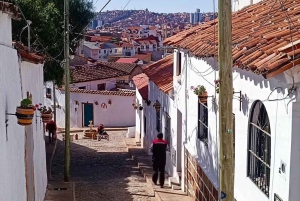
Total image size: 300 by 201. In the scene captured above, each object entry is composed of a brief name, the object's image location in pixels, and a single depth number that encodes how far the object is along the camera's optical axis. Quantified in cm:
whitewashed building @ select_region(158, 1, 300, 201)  563
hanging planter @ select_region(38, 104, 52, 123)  1116
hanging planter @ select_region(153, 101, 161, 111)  1676
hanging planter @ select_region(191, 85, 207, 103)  1001
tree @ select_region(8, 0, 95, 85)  1745
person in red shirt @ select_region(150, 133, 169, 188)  1304
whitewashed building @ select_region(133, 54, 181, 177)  1454
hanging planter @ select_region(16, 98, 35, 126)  688
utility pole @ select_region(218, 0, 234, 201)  491
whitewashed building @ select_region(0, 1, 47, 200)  654
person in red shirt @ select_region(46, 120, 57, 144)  2202
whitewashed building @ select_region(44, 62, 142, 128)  3114
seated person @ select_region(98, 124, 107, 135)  2536
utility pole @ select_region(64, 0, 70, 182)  1473
